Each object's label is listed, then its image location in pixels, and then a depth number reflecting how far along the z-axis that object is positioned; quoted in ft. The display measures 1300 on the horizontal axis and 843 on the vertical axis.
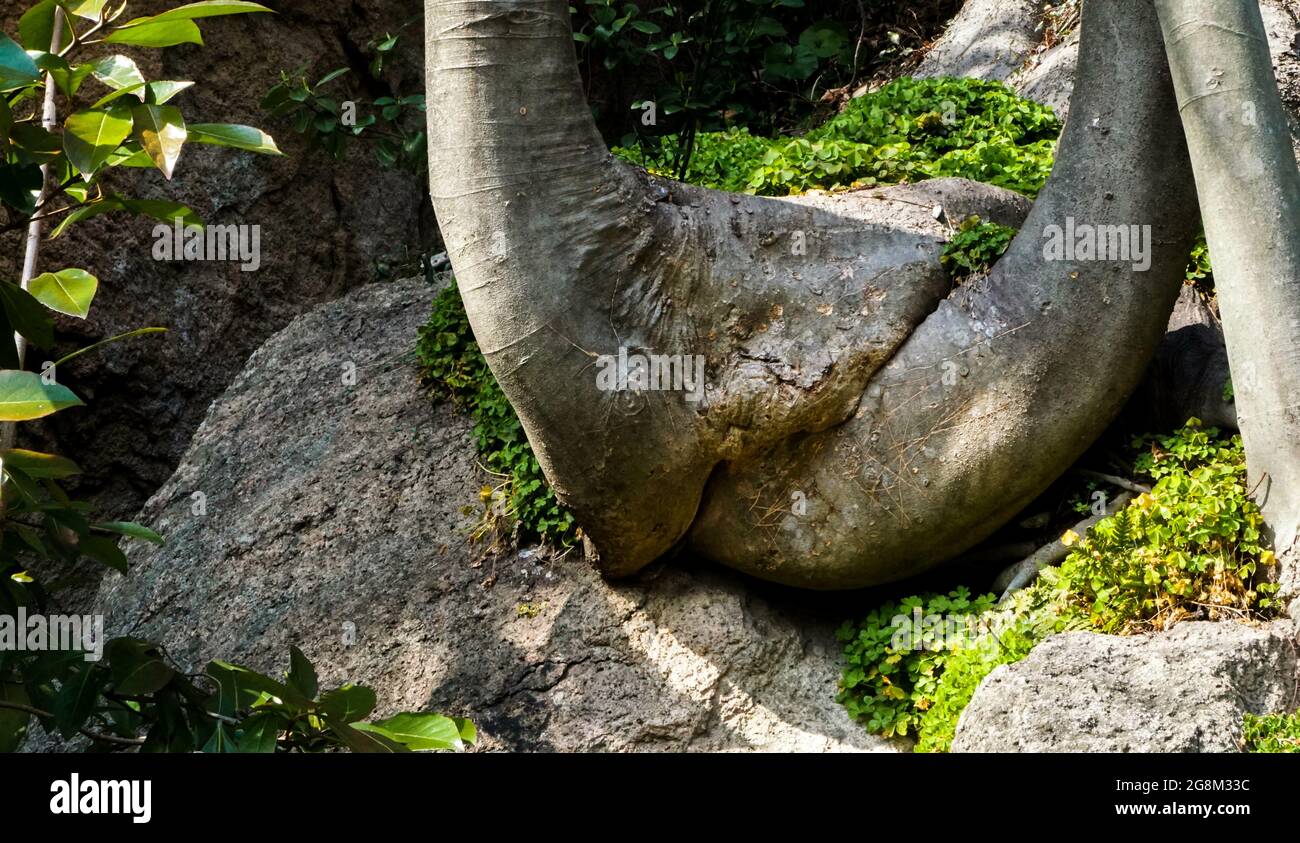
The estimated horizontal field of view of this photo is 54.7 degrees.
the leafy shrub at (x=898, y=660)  16.29
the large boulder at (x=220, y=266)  24.76
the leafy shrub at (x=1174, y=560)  13.98
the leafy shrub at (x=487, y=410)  18.37
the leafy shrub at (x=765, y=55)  28.22
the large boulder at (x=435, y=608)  16.84
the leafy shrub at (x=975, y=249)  17.52
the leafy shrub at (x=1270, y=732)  11.94
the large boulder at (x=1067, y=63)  22.73
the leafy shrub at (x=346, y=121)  20.65
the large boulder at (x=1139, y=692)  12.35
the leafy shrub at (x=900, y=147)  21.21
